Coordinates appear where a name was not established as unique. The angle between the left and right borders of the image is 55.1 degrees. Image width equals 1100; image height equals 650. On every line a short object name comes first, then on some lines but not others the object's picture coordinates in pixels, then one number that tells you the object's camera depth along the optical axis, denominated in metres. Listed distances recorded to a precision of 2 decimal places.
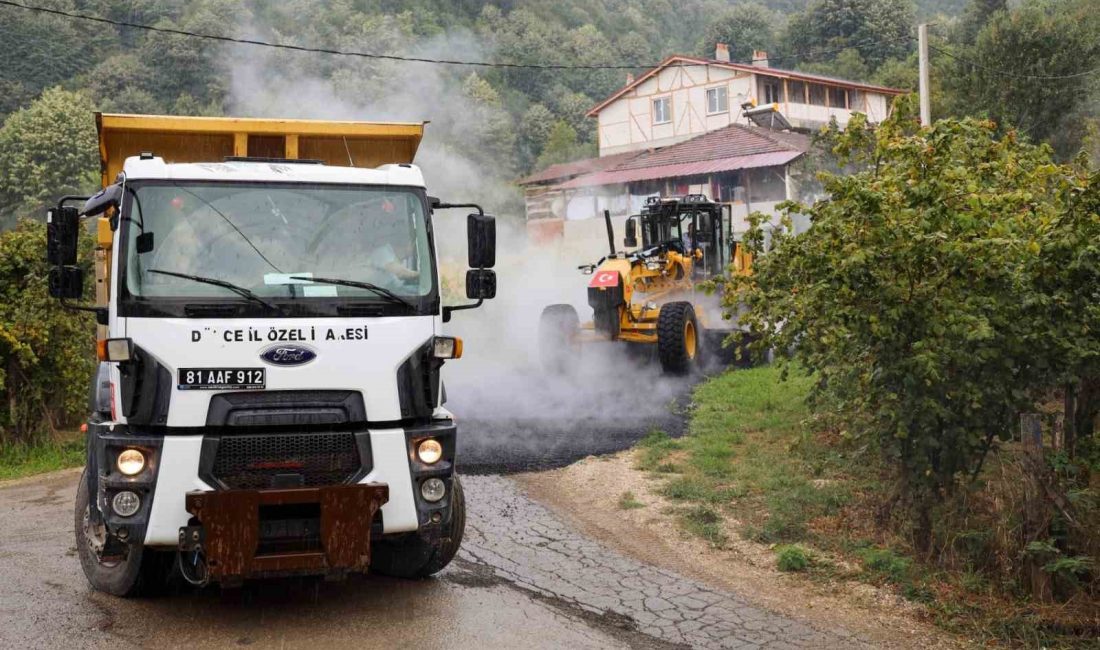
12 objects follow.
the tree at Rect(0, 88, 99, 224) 45.94
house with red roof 39.16
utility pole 23.17
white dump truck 5.48
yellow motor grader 15.64
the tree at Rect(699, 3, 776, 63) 73.69
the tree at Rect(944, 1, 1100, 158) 31.72
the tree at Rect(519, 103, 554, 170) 60.09
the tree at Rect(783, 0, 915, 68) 66.00
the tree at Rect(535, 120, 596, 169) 57.34
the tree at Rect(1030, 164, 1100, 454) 6.32
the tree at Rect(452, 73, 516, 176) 54.19
